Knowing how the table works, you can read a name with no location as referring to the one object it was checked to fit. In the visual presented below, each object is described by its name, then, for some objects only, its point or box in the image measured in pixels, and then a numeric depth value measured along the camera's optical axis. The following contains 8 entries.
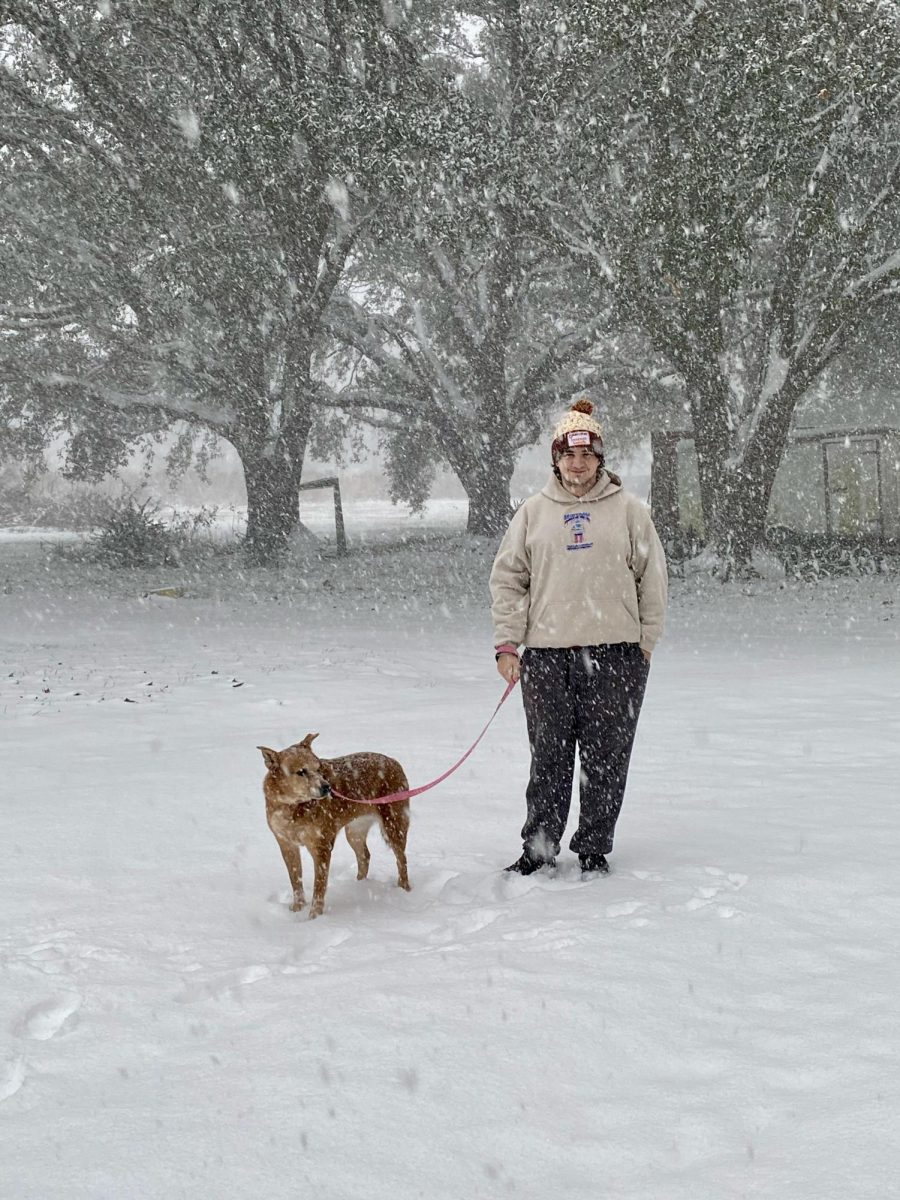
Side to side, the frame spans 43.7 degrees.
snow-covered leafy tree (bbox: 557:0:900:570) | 16.58
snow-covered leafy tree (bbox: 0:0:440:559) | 19.25
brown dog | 4.79
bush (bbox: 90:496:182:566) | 27.56
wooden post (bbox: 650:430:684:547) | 29.64
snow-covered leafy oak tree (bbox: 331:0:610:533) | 18.08
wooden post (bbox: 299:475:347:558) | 29.67
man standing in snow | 5.15
